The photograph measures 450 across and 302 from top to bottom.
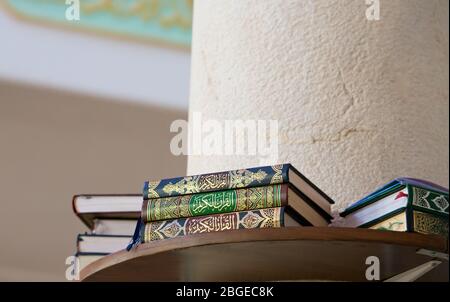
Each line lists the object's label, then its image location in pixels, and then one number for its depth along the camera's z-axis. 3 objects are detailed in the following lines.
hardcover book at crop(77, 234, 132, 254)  2.14
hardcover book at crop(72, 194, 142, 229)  2.14
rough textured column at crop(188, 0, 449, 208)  2.15
